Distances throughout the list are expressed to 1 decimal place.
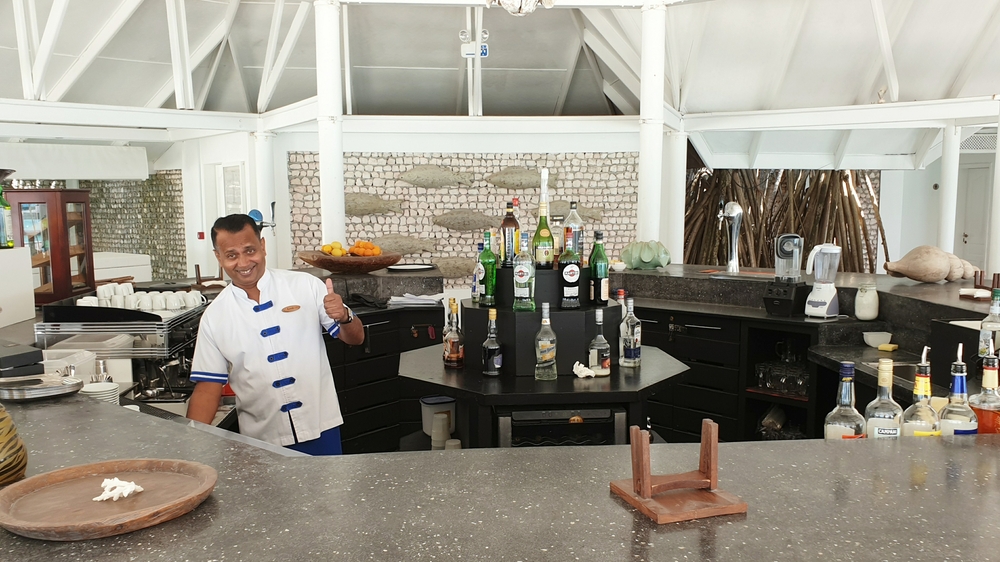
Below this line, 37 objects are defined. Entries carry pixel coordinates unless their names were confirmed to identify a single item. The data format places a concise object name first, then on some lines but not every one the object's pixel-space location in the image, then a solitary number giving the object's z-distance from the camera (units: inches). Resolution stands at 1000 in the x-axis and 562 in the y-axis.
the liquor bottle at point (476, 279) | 152.8
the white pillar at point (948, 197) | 369.4
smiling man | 122.8
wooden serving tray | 59.2
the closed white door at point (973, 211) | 486.9
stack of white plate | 110.7
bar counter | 58.7
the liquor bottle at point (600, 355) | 143.5
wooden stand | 64.3
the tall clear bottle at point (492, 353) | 143.9
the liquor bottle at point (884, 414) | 89.7
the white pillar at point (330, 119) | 287.9
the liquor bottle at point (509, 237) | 145.4
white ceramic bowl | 179.9
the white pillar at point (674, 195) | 392.8
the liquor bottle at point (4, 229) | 176.7
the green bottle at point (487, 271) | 152.6
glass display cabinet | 215.6
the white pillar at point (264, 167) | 414.0
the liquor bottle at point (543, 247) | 146.6
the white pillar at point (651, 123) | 294.2
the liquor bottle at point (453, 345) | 153.2
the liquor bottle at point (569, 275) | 144.0
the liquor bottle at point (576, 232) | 145.8
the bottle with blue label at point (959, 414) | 88.4
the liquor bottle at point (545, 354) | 139.9
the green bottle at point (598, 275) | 150.3
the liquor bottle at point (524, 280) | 140.8
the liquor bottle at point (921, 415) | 88.4
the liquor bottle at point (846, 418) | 92.6
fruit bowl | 231.1
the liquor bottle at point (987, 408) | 89.6
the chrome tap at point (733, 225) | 227.1
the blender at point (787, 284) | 196.1
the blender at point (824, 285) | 190.1
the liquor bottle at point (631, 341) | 150.3
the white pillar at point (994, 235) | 287.0
